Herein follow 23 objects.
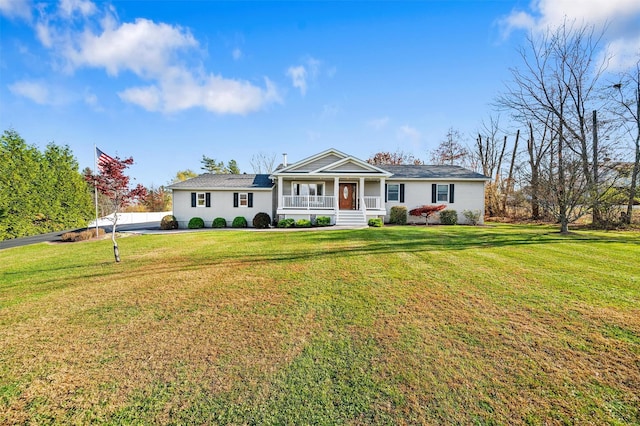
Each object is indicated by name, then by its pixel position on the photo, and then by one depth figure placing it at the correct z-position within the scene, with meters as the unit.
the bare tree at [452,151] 35.59
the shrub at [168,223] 19.55
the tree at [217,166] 51.41
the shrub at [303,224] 18.50
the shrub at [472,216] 20.47
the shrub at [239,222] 19.86
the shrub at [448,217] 20.30
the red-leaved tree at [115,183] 8.77
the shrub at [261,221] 19.12
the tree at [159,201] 36.47
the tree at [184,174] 49.81
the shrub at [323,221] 18.62
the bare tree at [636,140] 16.88
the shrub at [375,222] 18.03
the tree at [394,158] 38.62
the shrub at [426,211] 19.44
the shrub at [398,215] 20.17
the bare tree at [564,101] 17.36
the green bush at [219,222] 19.98
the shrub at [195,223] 19.84
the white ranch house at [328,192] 19.39
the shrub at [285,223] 18.56
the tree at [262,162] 49.25
